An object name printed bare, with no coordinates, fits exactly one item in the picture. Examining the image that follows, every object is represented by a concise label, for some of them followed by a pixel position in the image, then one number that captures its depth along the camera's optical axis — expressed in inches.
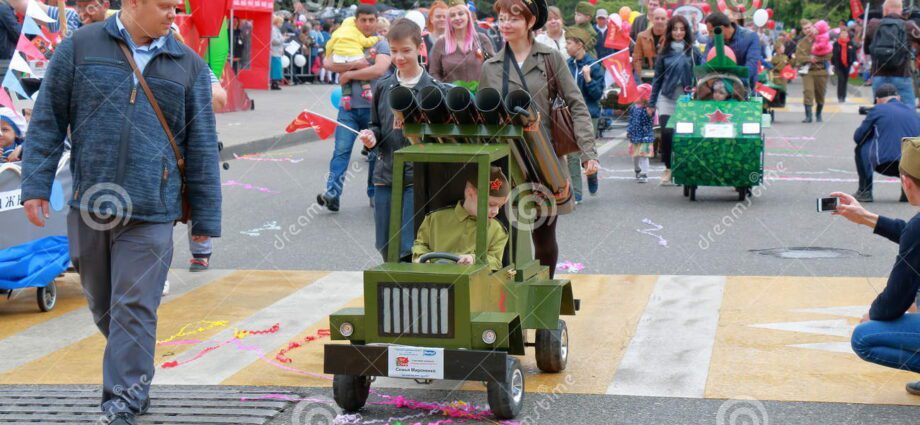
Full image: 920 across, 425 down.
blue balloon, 638.0
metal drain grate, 222.2
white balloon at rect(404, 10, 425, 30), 658.3
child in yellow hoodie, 491.2
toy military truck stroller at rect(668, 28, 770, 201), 504.1
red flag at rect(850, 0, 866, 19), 1610.0
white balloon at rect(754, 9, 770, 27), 858.8
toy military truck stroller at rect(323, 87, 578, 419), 214.8
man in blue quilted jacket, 208.2
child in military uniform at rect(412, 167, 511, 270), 235.8
